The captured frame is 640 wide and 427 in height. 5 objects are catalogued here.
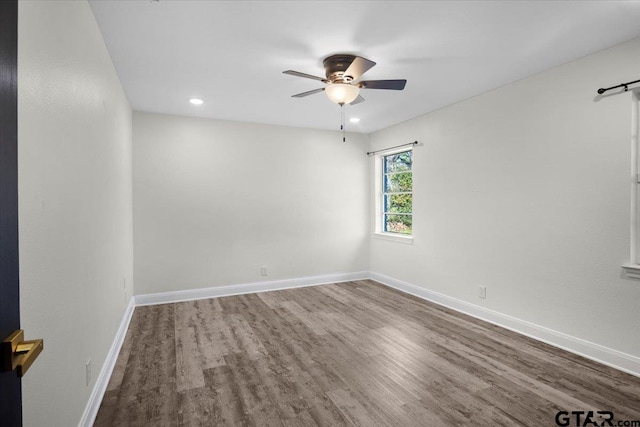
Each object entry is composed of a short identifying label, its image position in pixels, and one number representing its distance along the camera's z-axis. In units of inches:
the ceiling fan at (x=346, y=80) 102.3
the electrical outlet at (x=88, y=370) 72.1
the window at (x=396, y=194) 192.9
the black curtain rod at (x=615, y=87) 95.3
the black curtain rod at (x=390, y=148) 177.8
